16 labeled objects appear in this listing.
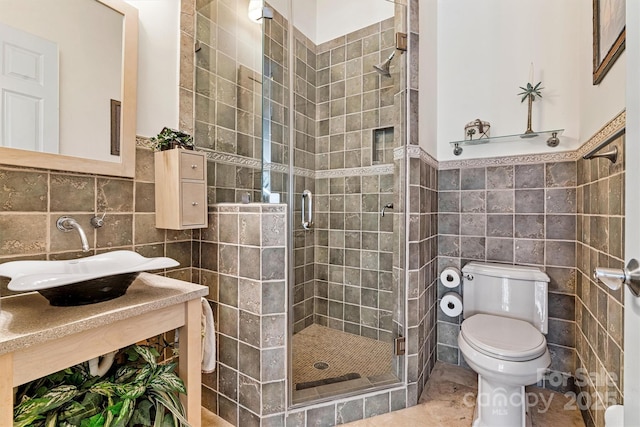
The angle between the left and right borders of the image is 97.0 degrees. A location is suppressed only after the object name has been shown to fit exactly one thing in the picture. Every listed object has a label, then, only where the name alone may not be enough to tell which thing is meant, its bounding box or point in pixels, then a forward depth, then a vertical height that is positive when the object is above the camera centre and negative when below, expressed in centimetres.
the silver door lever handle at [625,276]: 48 -11
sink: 84 -21
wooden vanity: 73 -36
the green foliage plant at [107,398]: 87 -62
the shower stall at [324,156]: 168 +42
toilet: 132 -63
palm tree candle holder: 185 +79
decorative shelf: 182 +53
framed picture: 112 +80
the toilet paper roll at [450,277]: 201 -44
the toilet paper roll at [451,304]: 196 -63
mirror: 110 +57
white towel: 130 -61
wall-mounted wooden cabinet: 147 +14
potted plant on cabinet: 151 +40
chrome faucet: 121 -4
